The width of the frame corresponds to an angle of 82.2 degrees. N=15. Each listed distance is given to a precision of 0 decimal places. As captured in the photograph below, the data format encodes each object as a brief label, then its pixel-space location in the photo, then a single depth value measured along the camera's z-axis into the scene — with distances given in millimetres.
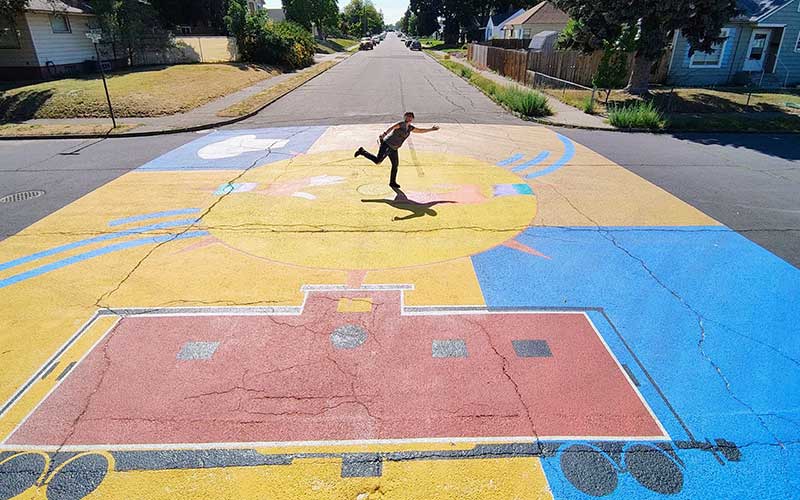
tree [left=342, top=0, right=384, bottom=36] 143000
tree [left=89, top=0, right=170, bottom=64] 28828
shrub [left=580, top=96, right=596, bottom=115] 19359
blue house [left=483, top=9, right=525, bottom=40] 65031
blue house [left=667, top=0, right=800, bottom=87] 25141
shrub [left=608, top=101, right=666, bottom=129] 16594
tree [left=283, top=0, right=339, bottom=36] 56312
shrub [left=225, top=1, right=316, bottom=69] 33531
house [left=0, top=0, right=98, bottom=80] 24484
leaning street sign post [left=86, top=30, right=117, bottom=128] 15259
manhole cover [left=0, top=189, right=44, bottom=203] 9985
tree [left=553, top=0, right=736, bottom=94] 18594
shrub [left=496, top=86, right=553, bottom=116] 18797
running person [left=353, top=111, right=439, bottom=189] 9375
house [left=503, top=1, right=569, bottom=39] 47594
